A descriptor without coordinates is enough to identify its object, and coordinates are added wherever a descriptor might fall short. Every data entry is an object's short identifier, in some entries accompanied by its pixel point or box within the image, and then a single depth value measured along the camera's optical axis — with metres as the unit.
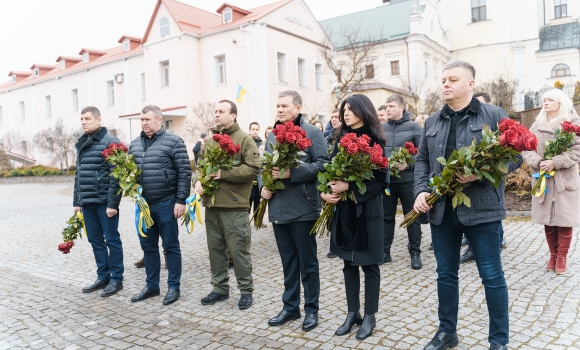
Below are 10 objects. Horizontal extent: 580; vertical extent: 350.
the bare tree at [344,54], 27.76
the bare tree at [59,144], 34.34
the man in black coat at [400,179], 6.52
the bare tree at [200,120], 28.02
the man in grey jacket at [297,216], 4.65
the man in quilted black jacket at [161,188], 5.58
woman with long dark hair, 4.18
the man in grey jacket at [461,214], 3.62
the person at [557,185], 5.77
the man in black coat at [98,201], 6.08
